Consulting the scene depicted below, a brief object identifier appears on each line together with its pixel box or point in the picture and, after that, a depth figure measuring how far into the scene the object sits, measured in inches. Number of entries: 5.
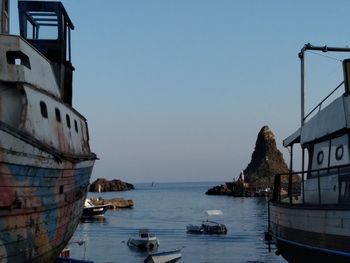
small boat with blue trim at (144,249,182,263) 1371.8
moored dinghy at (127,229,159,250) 1845.5
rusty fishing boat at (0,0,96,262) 458.3
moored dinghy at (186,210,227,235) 2317.9
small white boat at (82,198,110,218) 3180.6
